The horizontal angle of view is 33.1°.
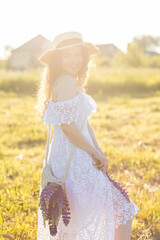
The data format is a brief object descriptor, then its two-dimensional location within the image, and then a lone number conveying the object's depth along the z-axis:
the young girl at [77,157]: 2.00
